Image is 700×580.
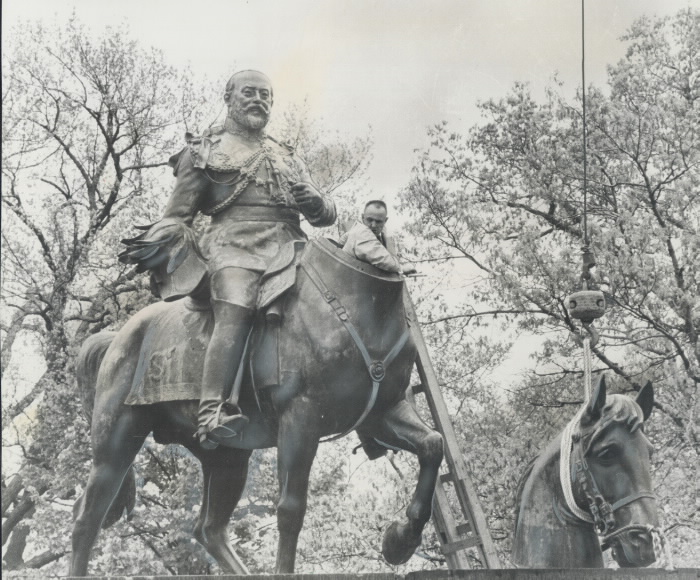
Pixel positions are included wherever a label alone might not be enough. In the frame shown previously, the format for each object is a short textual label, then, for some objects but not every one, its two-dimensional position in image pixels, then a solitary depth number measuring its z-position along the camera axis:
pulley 7.21
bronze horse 6.86
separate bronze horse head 6.23
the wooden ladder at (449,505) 7.37
